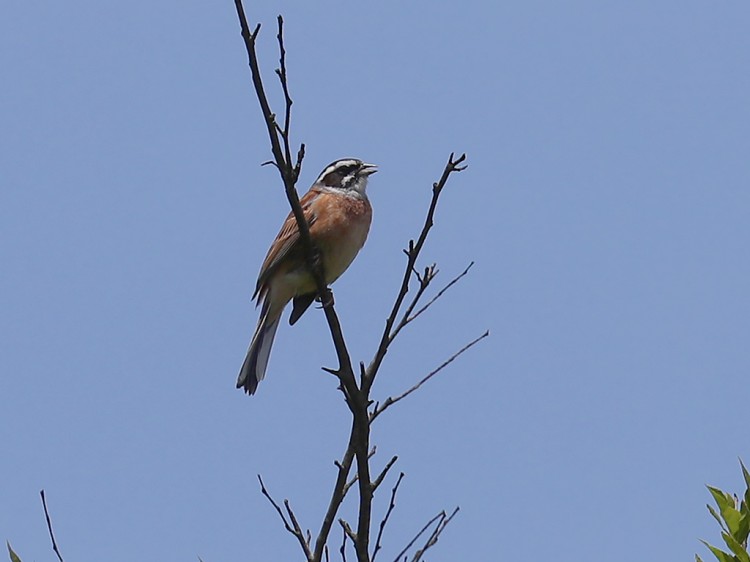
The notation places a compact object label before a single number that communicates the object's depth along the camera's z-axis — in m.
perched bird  14.80
